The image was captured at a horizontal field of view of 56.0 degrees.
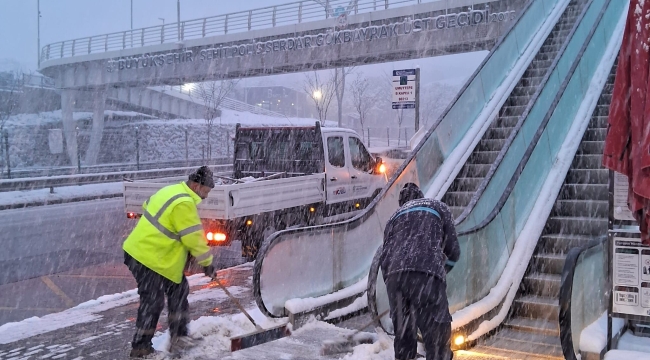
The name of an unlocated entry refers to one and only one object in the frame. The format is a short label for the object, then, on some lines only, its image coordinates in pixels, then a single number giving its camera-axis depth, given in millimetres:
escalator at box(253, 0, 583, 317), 7051
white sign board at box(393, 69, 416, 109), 14977
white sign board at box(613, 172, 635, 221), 4426
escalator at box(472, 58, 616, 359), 6309
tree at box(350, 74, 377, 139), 49056
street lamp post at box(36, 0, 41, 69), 46859
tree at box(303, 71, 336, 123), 44616
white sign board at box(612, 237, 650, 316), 4328
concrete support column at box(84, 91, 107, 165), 40156
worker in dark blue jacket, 4777
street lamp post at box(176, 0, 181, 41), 33562
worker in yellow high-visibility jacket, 5734
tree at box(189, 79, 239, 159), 46344
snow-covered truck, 9547
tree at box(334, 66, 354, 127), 41322
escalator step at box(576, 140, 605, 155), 9219
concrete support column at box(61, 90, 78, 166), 38750
